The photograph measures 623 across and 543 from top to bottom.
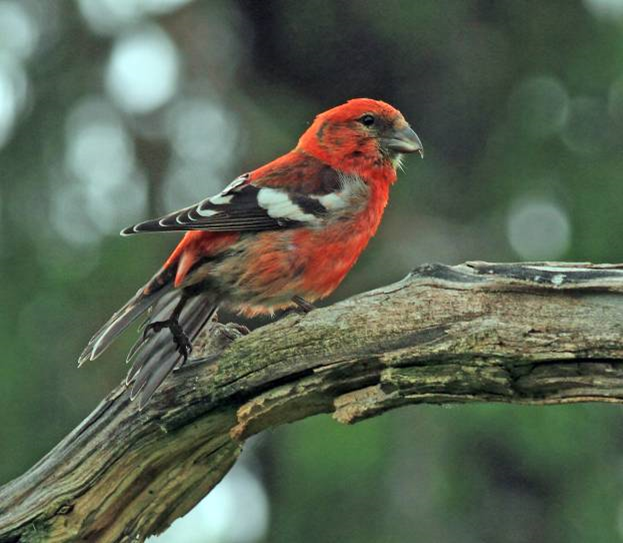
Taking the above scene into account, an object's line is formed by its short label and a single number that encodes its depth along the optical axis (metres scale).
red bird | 10.93
